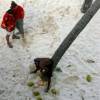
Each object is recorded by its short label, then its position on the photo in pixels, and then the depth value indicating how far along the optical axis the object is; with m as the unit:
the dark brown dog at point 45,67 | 7.43
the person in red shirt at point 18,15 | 8.45
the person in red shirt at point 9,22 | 8.37
